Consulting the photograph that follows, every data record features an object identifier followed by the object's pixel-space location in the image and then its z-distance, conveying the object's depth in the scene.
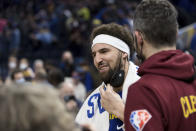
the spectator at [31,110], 2.16
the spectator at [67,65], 11.23
